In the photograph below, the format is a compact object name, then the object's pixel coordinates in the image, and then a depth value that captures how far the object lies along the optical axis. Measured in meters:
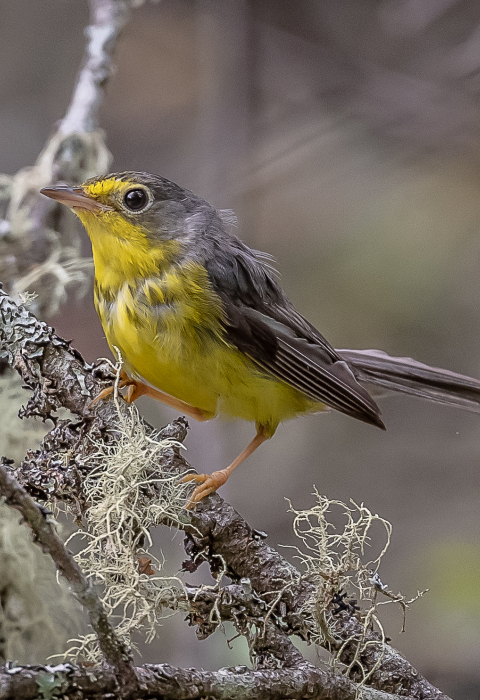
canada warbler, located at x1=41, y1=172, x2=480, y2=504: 2.68
